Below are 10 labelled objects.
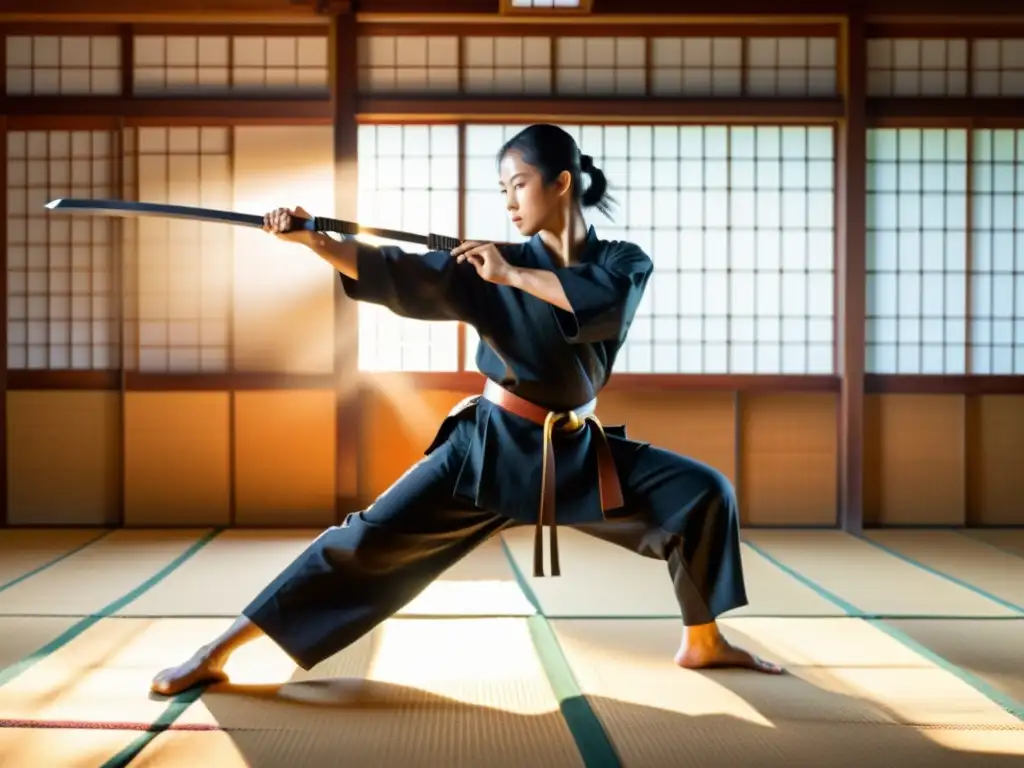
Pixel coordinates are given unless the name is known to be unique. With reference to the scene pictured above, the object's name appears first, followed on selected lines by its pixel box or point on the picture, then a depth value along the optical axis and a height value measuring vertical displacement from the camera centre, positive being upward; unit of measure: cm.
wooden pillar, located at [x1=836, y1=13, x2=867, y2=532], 520 +44
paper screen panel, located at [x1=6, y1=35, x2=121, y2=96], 525 +154
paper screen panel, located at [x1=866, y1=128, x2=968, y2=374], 535 +62
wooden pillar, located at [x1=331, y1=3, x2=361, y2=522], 516 +24
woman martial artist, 248 -24
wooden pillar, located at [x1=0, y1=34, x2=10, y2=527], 522 +32
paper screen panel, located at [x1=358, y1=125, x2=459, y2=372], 534 +92
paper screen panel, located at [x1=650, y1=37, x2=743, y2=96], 529 +155
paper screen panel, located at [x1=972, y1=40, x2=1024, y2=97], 537 +158
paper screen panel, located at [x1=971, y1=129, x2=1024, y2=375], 539 +61
